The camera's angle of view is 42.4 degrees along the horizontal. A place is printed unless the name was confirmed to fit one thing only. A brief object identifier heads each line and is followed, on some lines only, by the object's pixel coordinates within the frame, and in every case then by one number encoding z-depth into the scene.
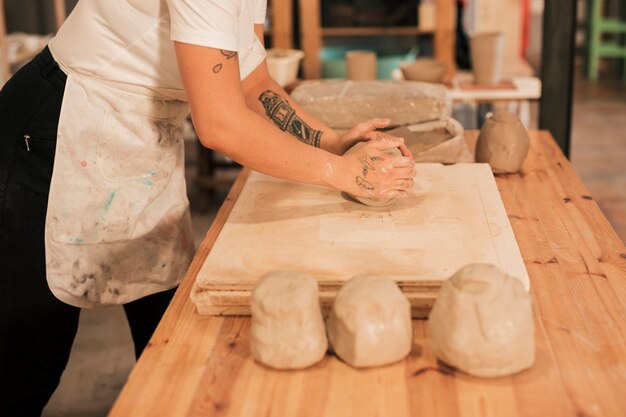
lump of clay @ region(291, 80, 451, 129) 2.17
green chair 6.94
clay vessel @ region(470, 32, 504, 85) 3.60
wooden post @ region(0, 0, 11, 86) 3.80
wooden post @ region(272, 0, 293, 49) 4.76
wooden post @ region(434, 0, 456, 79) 4.57
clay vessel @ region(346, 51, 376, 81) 3.69
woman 1.53
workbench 1.09
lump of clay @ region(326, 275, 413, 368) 1.15
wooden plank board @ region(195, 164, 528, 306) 1.33
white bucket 3.62
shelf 4.76
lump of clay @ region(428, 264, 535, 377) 1.12
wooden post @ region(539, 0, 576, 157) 2.54
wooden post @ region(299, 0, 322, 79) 4.72
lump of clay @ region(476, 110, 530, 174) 2.01
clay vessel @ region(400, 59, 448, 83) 3.22
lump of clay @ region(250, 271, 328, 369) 1.15
